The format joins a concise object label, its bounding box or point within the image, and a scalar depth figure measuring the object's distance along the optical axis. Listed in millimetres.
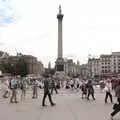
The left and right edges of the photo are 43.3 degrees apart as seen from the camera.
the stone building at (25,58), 67643
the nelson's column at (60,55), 38951
